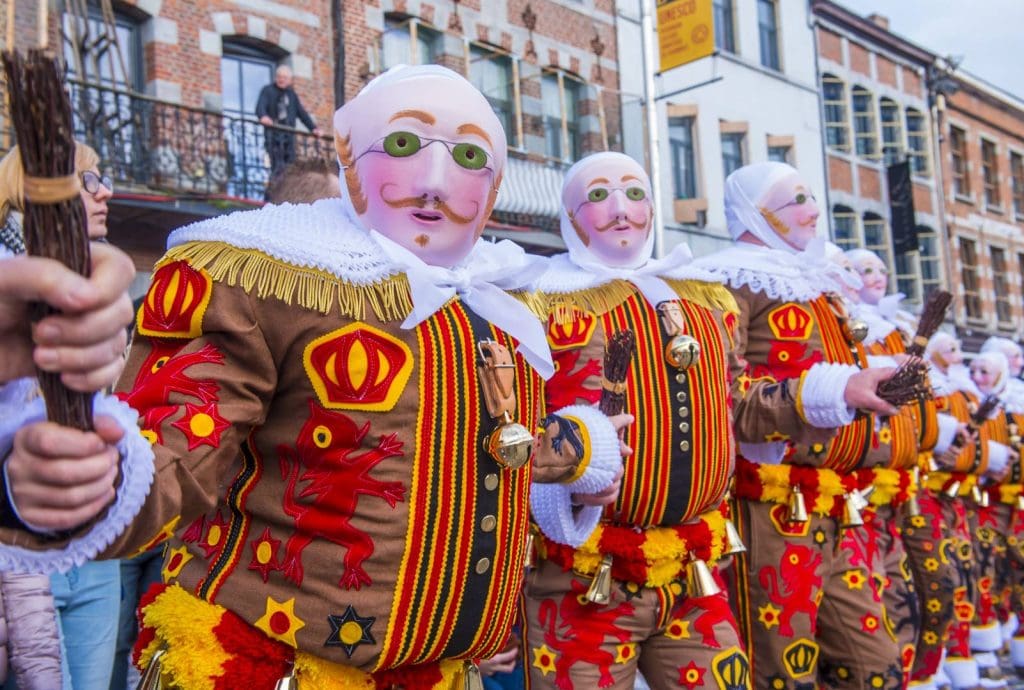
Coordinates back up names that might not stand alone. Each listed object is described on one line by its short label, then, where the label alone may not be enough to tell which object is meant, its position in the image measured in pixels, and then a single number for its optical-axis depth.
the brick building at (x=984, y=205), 24.11
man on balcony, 11.43
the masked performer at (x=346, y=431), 2.00
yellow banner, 14.57
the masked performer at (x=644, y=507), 3.19
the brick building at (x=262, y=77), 10.39
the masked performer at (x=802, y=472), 3.83
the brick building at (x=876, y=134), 21.50
